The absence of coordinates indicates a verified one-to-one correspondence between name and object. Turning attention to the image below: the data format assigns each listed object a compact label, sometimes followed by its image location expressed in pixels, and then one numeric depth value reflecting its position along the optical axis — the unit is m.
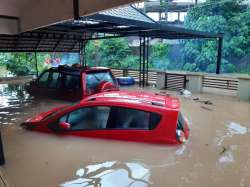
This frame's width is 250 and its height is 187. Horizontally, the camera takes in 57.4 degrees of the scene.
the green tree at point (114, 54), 19.30
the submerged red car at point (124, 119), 4.12
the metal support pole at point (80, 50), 15.88
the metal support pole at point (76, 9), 3.84
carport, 7.43
